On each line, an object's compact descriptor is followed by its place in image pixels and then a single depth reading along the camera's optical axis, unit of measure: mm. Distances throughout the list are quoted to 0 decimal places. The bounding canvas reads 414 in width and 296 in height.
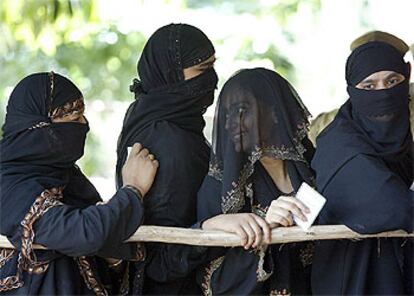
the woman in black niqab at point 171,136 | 5453
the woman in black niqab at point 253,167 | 5195
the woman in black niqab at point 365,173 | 4980
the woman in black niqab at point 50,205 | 4898
